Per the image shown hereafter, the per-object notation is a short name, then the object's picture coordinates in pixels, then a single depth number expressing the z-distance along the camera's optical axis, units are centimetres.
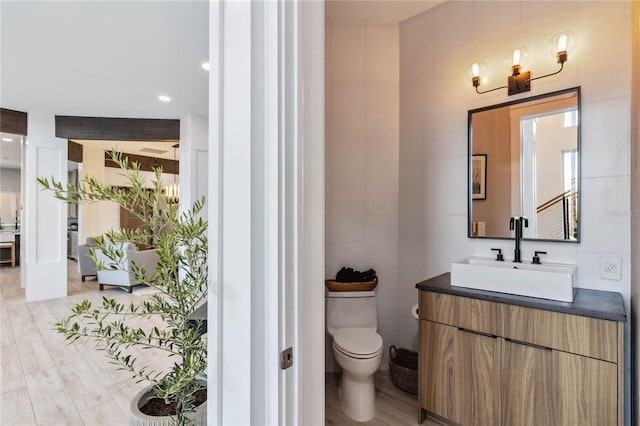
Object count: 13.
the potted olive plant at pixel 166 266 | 90
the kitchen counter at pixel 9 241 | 689
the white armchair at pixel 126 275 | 475
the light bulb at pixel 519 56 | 193
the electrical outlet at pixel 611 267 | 164
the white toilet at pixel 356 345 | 190
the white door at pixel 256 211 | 79
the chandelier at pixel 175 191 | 503
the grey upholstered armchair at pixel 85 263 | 532
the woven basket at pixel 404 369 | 216
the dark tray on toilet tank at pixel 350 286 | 231
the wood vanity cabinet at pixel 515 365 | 136
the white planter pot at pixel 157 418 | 115
